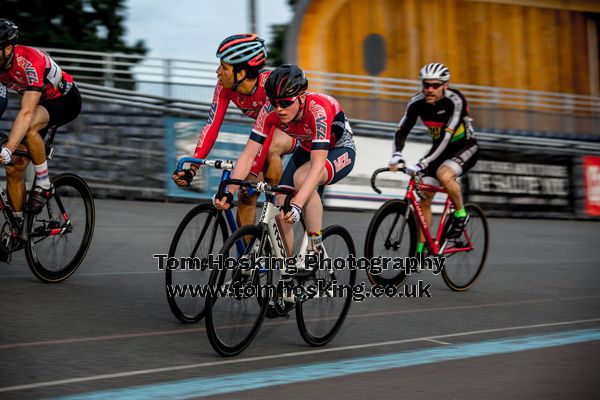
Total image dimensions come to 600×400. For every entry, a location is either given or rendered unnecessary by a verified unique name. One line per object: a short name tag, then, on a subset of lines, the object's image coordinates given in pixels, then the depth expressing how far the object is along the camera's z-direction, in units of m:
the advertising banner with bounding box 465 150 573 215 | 35.56
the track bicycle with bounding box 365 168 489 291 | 16.53
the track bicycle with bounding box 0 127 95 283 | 14.09
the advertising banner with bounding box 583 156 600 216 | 38.22
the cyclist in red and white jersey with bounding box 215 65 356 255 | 11.55
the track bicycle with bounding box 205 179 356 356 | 10.82
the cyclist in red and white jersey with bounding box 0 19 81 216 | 13.61
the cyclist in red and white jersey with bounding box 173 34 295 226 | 12.54
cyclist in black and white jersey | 17.06
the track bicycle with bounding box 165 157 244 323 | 12.02
